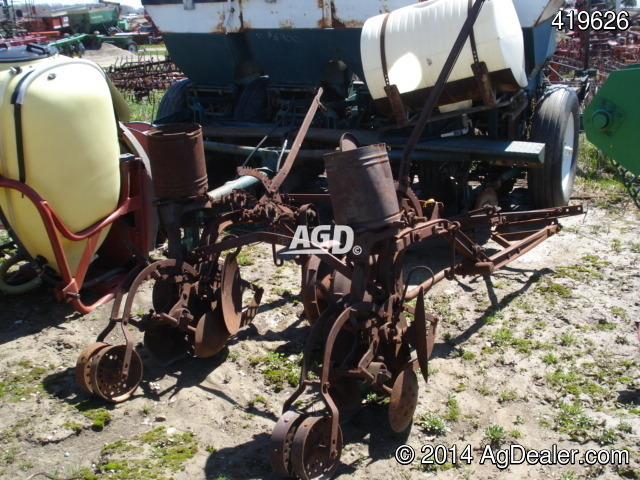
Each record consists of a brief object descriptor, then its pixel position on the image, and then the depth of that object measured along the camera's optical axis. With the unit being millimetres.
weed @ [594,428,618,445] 3439
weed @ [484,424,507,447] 3479
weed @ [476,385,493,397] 3928
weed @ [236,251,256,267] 6017
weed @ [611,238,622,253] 5841
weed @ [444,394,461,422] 3693
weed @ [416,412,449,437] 3582
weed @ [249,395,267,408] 3924
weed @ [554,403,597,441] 3514
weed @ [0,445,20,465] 3414
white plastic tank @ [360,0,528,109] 5340
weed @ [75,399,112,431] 3691
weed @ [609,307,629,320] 4715
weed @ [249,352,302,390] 4145
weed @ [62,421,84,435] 3639
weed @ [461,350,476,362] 4325
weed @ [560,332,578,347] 4426
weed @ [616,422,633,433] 3506
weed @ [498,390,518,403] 3848
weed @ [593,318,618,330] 4590
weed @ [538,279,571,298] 5094
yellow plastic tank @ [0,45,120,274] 4559
